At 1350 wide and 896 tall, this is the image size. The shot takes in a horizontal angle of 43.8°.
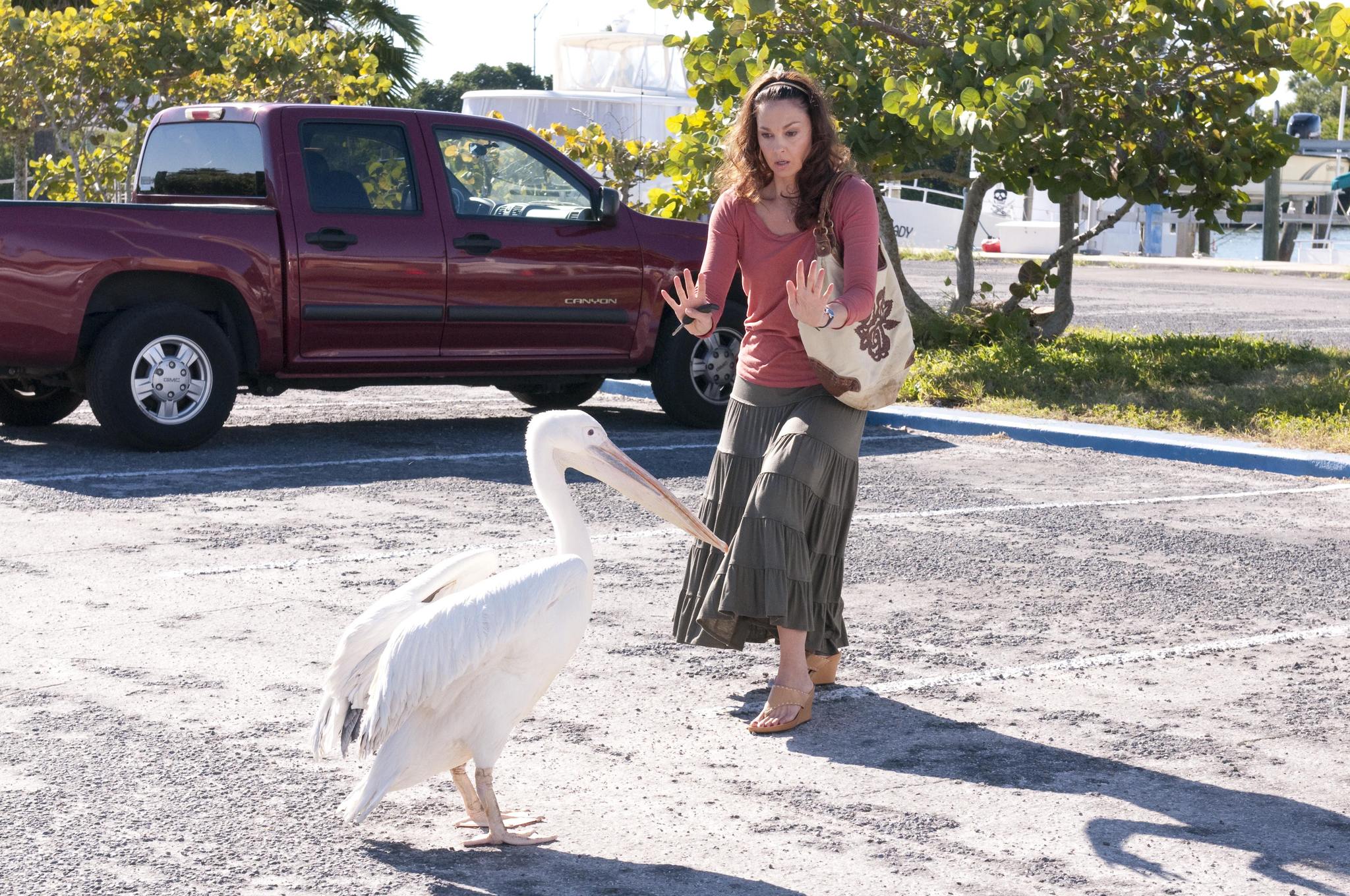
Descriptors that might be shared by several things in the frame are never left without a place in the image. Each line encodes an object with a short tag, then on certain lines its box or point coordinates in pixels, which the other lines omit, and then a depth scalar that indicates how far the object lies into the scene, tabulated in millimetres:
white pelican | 3705
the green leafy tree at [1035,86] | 11500
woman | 4816
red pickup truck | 9547
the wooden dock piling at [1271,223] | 38969
